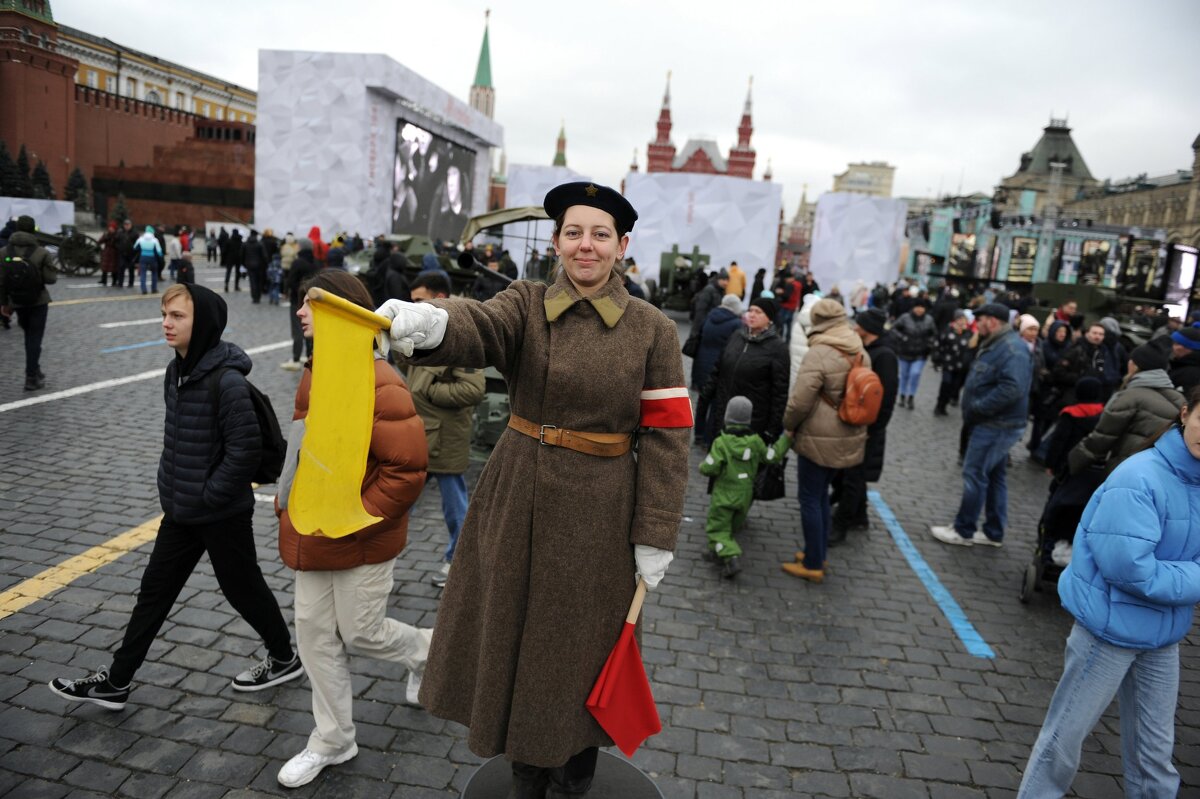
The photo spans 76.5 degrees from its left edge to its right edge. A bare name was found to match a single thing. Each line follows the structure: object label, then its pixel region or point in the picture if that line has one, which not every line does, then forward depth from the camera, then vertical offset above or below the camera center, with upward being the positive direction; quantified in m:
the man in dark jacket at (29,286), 7.89 -0.62
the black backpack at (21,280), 7.84 -0.55
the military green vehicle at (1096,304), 14.93 +0.23
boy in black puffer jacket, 3.11 -0.95
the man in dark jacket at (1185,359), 5.46 -0.27
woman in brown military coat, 2.10 -0.65
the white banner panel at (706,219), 30.39 +2.51
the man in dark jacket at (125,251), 17.84 -0.37
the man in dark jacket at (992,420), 5.81 -0.87
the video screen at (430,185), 30.72 +3.28
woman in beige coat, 5.04 -0.83
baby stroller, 4.77 -1.36
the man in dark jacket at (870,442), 5.94 -1.19
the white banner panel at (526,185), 30.55 +3.33
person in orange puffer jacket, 2.87 -1.22
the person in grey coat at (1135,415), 4.29 -0.55
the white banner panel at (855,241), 29.66 +2.09
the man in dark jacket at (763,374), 5.59 -0.64
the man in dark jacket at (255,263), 17.03 -0.39
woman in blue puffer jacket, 2.57 -1.02
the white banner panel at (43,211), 19.98 +0.44
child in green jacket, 5.37 -1.30
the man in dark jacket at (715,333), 8.25 -0.54
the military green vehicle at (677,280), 21.53 -0.01
